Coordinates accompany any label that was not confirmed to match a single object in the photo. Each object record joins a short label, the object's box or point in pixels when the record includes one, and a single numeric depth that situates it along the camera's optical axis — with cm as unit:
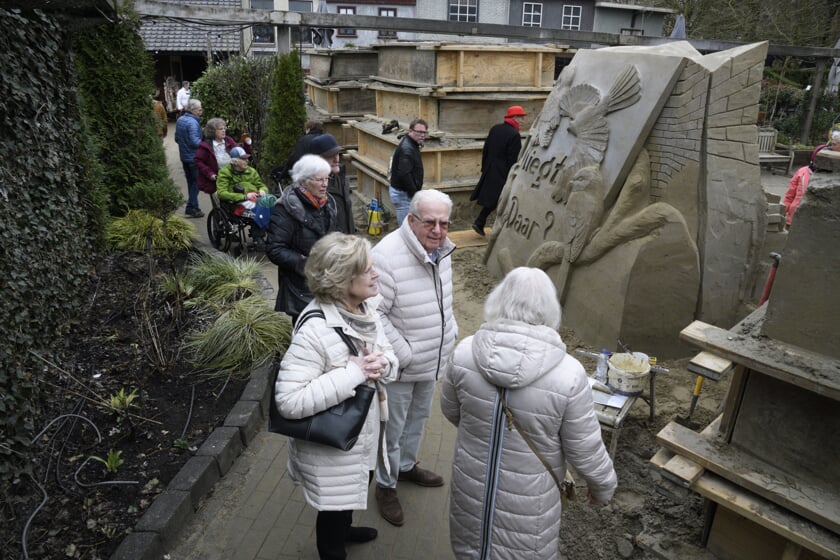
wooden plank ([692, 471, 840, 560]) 227
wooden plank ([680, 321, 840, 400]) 217
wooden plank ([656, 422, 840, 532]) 232
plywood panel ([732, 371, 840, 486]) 238
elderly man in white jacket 319
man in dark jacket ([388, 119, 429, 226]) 757
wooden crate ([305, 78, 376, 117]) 1207
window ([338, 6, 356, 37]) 2646
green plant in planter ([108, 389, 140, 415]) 399
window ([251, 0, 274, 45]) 2642
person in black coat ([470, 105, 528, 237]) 820
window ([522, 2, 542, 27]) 2491
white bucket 386
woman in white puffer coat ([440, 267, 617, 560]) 223
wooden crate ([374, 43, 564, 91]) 909
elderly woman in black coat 420
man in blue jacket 945
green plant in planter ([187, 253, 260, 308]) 589
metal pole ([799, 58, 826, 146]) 1427
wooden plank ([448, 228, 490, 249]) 837
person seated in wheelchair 763
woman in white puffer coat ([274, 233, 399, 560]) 237
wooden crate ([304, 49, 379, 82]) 1241
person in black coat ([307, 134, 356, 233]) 509
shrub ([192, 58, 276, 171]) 1130
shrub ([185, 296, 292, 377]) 480
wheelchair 782
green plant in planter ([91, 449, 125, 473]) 360
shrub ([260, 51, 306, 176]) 925
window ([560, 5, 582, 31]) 2498
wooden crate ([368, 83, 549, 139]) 935
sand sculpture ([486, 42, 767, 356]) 471
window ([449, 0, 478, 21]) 2500
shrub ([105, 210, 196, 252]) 718
